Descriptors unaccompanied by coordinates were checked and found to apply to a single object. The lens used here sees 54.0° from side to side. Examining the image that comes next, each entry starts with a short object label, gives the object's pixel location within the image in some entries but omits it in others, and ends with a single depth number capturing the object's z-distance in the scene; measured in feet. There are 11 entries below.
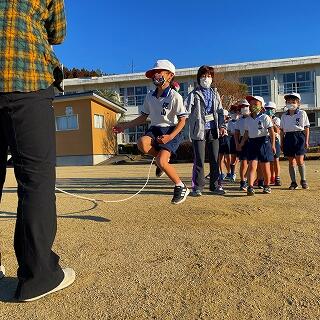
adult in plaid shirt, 6.00
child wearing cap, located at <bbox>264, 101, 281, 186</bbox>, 20.59
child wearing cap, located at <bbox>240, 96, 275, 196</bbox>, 17.61
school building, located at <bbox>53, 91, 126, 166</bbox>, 66.21
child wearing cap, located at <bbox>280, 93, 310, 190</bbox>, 18.90
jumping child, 13.26
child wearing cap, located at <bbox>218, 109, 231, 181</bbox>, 23.51
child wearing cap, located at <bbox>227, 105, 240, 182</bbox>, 23.87
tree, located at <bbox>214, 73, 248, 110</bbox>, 76.76
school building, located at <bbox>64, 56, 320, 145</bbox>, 84.17
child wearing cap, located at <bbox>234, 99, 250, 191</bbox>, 18.67
